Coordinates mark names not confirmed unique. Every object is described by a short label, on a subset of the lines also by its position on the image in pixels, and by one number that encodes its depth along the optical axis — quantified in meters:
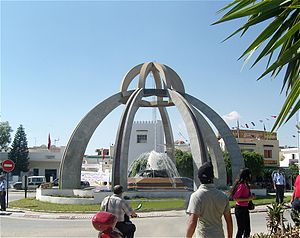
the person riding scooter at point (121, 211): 7.38
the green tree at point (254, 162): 47.47
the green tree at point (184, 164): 49.69
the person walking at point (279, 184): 17.91
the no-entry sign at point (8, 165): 21.05
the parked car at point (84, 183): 40.62
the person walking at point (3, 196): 18.96
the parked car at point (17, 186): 47.72
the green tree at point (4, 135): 72.81
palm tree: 4.18
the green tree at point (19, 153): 58.00
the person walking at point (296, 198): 8.96
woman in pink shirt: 8.00
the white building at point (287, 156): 65.75
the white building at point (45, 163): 58.06
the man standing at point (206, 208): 4.95
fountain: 25.27
